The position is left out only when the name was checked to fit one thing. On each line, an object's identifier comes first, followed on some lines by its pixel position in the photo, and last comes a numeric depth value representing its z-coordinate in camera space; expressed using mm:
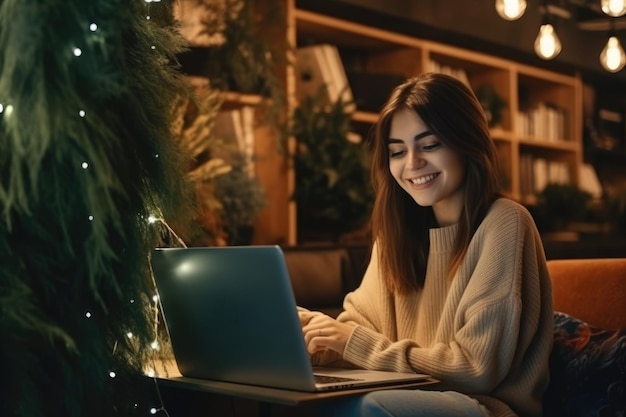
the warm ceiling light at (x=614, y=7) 3510
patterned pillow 2033
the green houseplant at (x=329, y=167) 3848
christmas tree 1412
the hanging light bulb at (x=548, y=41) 3768
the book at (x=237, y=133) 3477
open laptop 1622
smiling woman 1854
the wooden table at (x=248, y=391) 1558
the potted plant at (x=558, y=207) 5371
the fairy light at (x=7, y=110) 1424
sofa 2045
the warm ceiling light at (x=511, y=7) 3486
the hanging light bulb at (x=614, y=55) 3891
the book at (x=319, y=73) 4039
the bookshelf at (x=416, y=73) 3857
